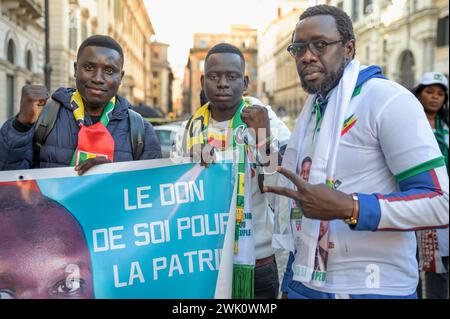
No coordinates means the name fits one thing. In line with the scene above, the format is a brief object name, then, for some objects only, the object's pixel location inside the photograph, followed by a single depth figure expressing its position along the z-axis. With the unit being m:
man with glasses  1.73
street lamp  12.27
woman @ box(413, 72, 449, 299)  4.05
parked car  12.27
